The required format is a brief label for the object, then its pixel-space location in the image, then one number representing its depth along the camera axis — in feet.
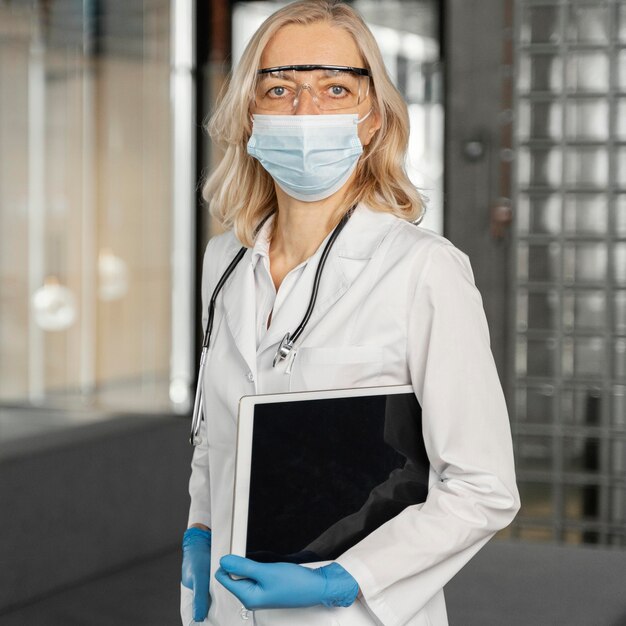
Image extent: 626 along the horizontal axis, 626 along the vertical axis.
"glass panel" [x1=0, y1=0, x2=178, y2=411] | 17.99
